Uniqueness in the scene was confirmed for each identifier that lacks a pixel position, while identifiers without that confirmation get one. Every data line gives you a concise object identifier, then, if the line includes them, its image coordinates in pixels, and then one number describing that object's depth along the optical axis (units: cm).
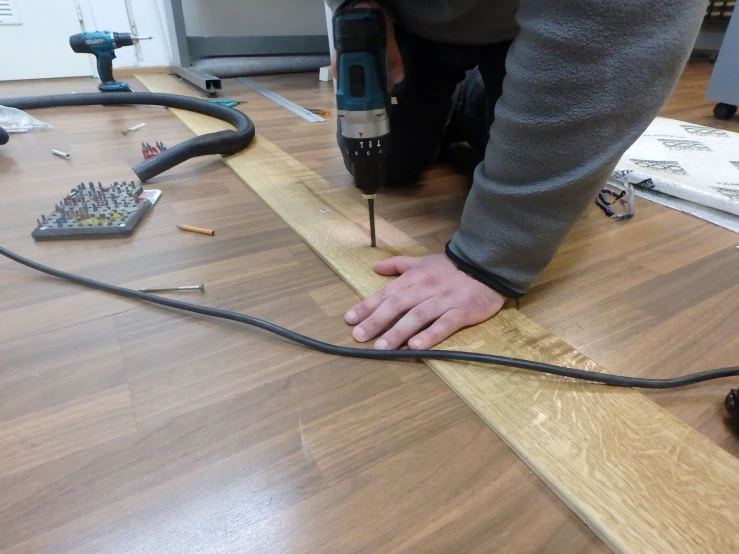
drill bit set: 82
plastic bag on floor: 144
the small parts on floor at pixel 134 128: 145
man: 46
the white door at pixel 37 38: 234
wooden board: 39
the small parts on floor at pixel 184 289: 69
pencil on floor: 85
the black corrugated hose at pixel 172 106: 108
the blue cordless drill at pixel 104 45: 188
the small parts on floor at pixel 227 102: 178
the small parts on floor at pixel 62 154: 123
